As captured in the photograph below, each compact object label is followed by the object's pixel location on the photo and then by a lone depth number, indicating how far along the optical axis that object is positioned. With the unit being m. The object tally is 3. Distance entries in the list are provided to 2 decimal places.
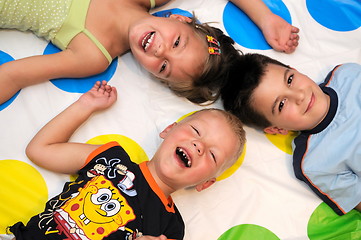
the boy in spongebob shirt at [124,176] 0.93
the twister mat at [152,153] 1.08
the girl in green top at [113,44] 1.15
